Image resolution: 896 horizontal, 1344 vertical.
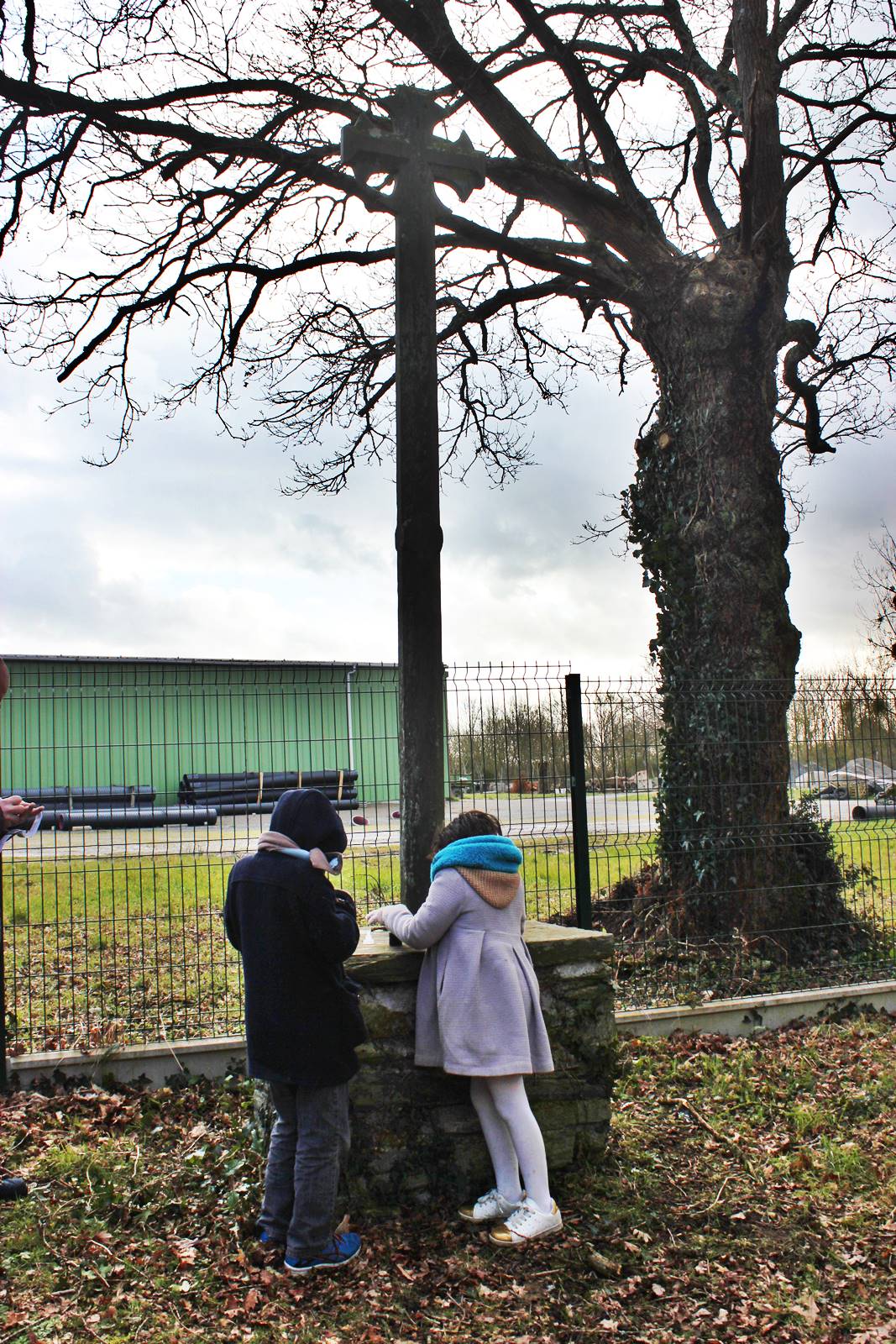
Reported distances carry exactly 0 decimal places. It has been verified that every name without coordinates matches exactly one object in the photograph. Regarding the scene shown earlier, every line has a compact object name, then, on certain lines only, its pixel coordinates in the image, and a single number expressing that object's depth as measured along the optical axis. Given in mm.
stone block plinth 4117
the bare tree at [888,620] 23484
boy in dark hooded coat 3613
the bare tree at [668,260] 7383
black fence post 6488
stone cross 4746
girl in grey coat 3869
